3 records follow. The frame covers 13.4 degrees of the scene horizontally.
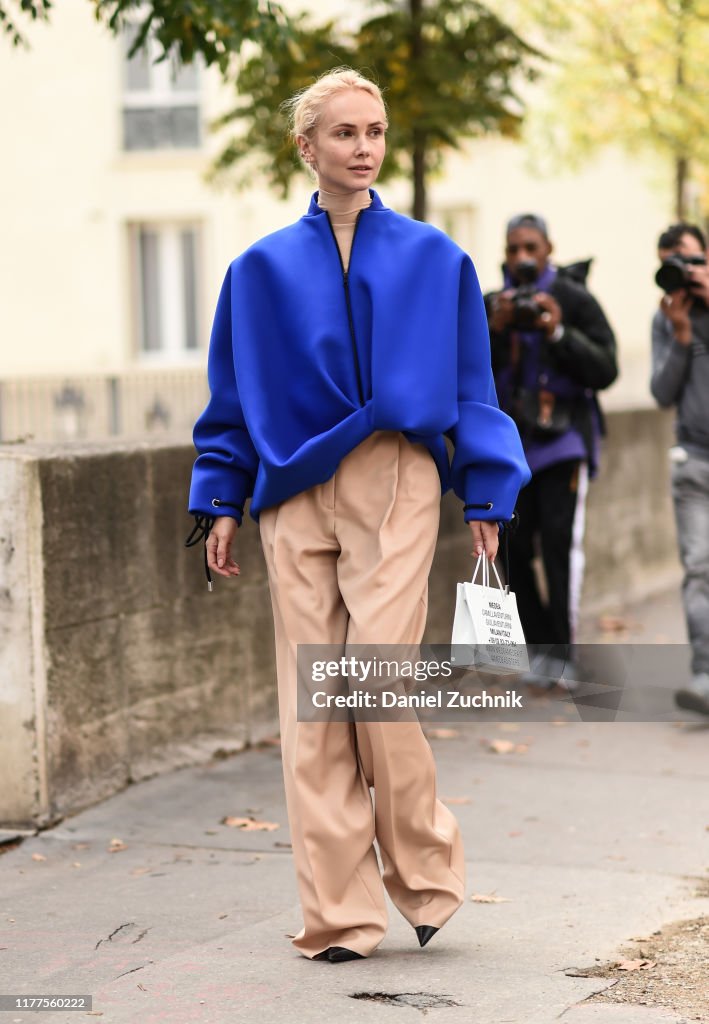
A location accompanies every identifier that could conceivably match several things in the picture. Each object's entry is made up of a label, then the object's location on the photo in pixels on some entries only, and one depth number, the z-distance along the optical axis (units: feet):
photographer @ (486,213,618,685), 41.44
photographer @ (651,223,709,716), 40.84
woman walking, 22.42
